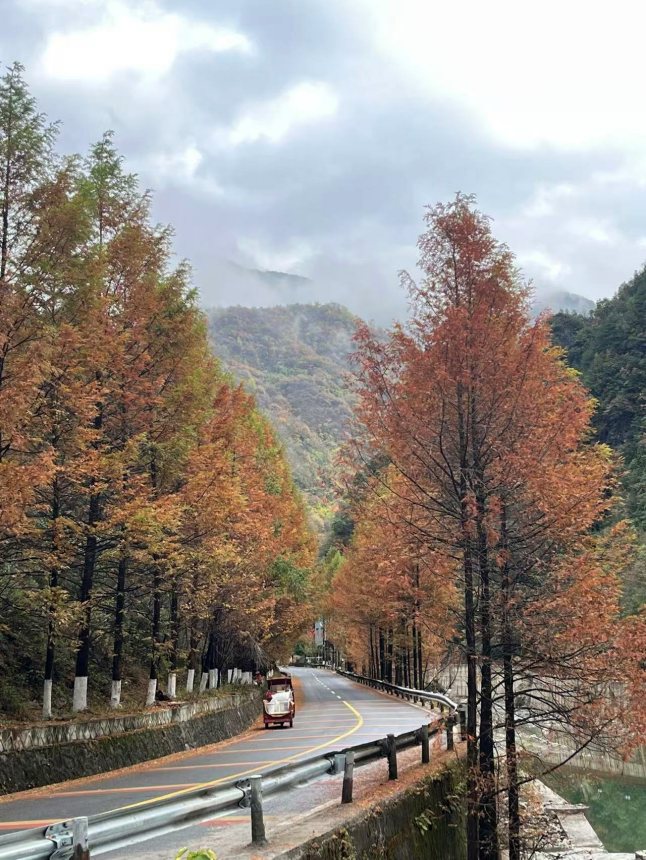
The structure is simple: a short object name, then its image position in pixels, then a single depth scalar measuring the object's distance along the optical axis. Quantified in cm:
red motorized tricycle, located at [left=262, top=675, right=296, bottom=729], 2486
